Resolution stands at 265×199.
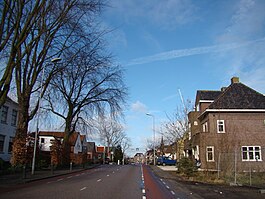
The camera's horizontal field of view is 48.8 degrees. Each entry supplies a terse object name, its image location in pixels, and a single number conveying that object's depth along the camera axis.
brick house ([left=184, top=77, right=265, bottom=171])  33.91
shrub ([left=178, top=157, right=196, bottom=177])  24.40
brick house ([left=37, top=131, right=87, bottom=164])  43.18
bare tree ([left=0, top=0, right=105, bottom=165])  17.73
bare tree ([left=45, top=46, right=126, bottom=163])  35.66
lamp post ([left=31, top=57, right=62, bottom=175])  22.96
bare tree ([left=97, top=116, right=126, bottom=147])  85.62
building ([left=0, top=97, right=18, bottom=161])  36.19
